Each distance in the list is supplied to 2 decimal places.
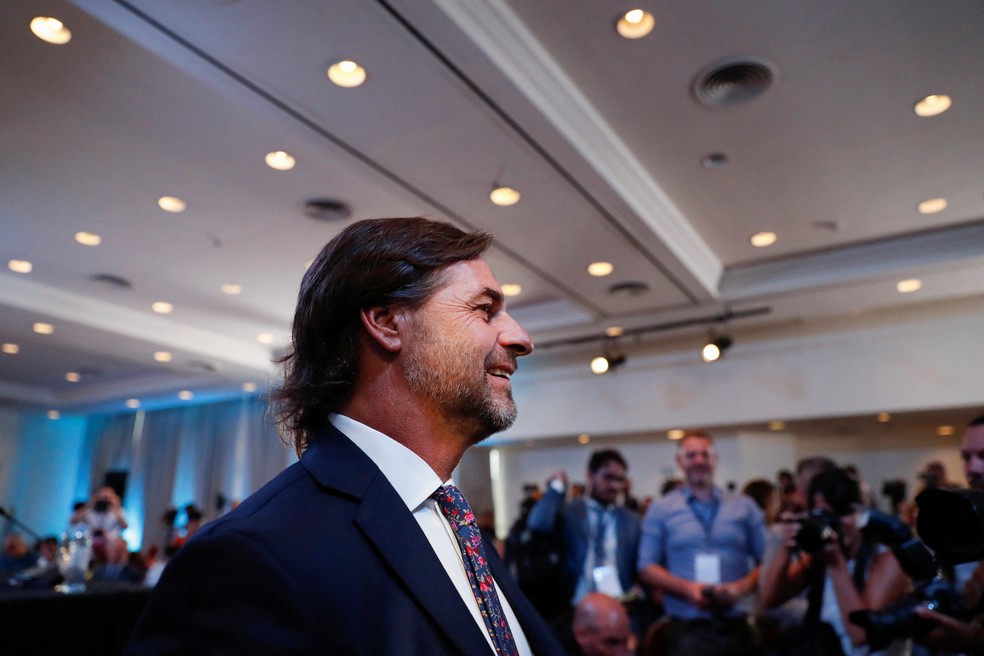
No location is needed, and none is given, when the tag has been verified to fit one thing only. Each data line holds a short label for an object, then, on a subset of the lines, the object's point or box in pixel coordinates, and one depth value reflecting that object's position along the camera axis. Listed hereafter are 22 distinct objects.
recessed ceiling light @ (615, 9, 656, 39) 2.87
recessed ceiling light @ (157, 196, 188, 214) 4.52
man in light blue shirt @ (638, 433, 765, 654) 3.39
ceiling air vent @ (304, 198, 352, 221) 4.54
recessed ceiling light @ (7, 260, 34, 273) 5.69
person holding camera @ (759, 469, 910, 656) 2.40
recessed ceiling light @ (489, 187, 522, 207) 4.06
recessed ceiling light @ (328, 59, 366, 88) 2.89
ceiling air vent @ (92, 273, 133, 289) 5.98
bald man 2.28
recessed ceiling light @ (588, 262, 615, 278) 5.22
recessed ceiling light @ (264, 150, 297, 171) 3.93
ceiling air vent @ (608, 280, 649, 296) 5.65
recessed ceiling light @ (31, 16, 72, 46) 2.88
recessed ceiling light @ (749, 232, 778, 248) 5.18
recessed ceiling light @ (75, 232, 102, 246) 5.11
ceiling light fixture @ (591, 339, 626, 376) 6.82
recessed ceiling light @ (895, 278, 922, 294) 5.55
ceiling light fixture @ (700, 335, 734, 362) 6.32
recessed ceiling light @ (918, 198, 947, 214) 4.64
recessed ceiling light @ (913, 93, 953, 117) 3.47
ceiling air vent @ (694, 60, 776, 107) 3.24
